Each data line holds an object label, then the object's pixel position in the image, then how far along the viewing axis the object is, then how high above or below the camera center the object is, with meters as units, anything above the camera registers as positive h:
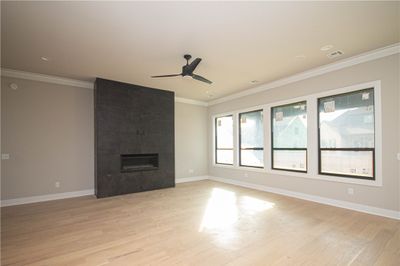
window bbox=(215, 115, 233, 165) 7.19 -0.24
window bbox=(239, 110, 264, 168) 6.09 -0.19
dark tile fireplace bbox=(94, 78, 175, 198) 5.14 -0.12
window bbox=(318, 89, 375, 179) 3.88 -0.05
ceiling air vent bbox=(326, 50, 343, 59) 3.72 +1.51
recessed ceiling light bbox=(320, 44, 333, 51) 3.48 +1.52
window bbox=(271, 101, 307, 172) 4.96 -0.10
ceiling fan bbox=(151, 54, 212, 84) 3.67 +1.26
